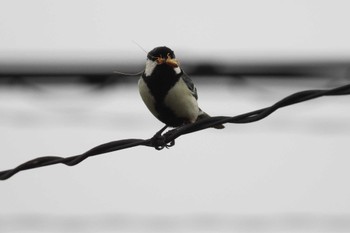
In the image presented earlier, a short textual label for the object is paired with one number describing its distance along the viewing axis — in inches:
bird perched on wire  462.6
